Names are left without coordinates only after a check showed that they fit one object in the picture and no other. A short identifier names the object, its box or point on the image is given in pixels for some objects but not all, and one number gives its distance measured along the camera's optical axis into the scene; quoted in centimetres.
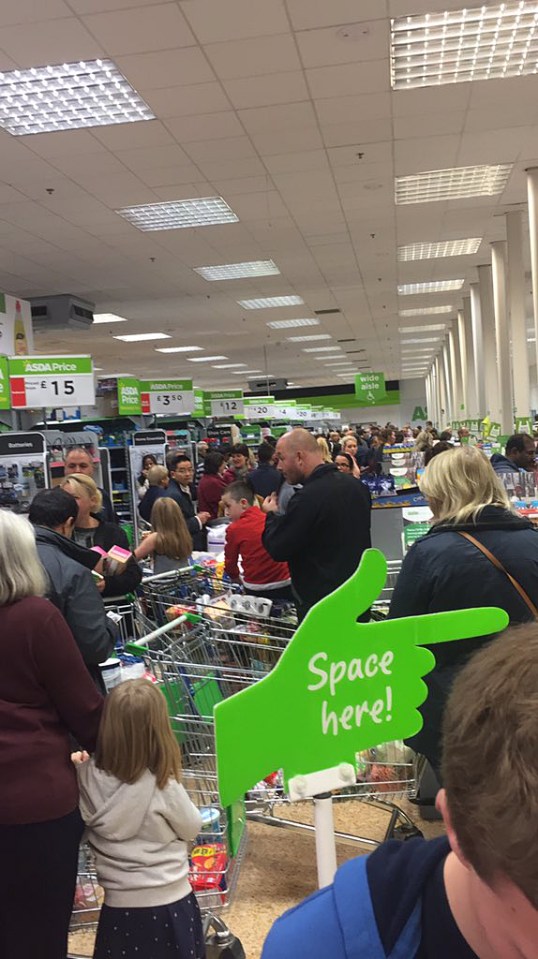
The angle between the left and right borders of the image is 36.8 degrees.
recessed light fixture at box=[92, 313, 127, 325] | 1482
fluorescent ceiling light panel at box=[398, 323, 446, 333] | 2141
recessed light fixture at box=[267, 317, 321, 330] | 1777
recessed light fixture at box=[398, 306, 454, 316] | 1833
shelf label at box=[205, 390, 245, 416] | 2033
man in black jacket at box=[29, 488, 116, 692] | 257
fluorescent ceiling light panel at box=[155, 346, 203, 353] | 2047
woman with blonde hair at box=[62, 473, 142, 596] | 389
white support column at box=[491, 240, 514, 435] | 1180
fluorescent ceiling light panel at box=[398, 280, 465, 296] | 1516
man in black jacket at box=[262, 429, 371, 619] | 358
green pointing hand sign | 115
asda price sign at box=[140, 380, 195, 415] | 1480
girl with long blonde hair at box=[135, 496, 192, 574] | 541
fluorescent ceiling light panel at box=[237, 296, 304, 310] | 1483
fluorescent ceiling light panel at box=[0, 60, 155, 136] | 561
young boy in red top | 459
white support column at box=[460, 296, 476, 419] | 1784
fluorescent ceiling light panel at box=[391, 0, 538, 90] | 528
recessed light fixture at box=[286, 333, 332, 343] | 2072
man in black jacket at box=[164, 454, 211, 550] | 731
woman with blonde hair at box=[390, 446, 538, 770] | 230
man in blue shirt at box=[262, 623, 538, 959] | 61
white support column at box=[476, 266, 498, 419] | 1451
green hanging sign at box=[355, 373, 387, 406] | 2605
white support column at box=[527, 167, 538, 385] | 869
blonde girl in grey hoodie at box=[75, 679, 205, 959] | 223
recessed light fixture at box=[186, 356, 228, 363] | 2337
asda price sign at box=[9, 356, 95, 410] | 878
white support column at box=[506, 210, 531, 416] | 1097
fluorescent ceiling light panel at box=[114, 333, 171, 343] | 1773
